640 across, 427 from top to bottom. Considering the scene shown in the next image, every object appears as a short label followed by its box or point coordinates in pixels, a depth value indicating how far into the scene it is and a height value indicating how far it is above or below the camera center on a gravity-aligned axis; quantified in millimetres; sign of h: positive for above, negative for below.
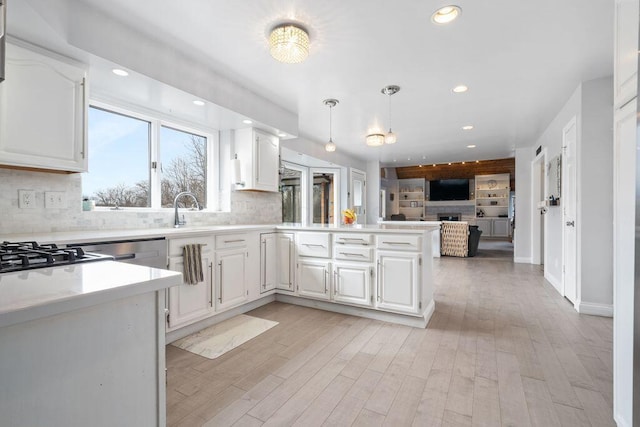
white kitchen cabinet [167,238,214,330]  2436 -714
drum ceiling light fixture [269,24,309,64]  2195 +1255
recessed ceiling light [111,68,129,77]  2289 +1086
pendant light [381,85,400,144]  3460 +1431
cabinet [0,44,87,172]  1853 +662
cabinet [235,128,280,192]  3793 +710
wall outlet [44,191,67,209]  2248 +98
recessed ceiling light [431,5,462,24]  2098 +1425
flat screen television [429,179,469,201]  12398 +954
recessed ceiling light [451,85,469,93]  3473 +1448
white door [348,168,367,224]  7713 +518
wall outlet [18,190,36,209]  2117 +94
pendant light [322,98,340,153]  3842 +1430
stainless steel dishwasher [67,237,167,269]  1922 -262
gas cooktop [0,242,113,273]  890 -151
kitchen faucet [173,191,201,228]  3109 -46
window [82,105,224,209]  2742 +539
